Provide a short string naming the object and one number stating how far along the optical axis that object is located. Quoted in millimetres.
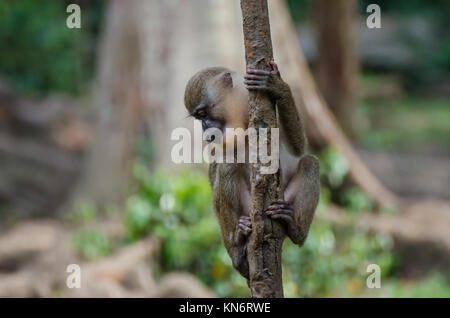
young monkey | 4570
